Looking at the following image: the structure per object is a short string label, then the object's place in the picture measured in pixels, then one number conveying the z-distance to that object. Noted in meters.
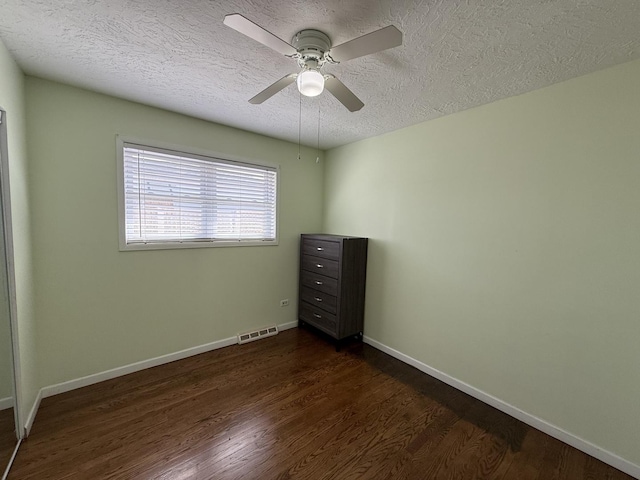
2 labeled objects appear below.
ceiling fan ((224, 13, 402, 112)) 1.08
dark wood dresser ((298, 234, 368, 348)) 2.86
